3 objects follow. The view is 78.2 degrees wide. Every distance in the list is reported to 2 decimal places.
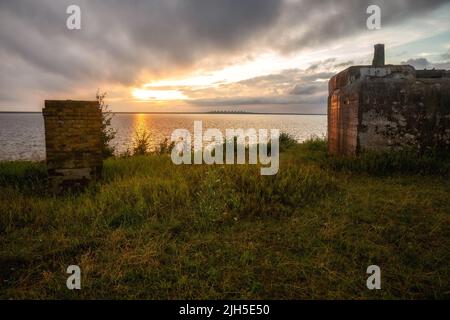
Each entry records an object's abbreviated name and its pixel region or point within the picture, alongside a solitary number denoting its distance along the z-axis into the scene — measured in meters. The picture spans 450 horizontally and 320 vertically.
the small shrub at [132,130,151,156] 11.34
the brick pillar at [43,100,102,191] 5.31
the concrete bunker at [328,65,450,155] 6.76
